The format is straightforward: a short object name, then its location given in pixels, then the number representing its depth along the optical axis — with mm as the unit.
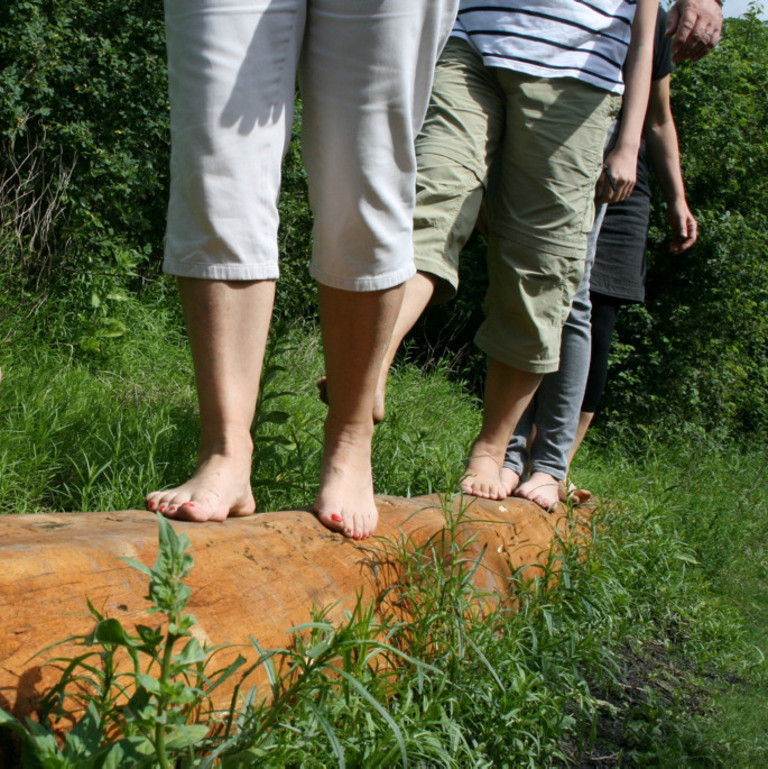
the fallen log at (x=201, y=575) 1385
